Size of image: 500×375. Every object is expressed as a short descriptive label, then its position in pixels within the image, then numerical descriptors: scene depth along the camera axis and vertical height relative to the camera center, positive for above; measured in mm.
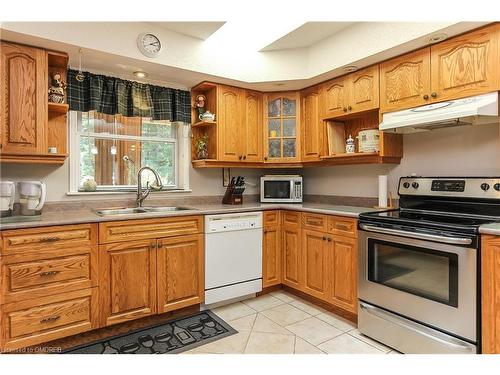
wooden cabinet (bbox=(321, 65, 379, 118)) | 2659 +837
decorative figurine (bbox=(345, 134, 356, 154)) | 2967 +361
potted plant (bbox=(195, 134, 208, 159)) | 3271 +388
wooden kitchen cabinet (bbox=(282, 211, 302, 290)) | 2967 -657
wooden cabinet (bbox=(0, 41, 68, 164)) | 2164 +596
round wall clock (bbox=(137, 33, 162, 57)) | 2521 +1169
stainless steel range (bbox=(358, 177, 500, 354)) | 1773 -541
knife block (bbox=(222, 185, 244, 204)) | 3341 -132
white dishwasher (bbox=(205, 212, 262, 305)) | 2723 -661
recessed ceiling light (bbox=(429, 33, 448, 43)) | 2121 +1020
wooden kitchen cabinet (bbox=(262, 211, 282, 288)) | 3040 -664
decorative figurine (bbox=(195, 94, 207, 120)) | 3269 +867
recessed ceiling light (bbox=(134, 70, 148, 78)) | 2840 +1039
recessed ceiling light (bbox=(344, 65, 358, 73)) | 2709 +1033
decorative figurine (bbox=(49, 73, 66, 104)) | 2440 +768
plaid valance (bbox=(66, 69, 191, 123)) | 2678 +819
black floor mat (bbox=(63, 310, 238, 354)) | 2119 -1136
